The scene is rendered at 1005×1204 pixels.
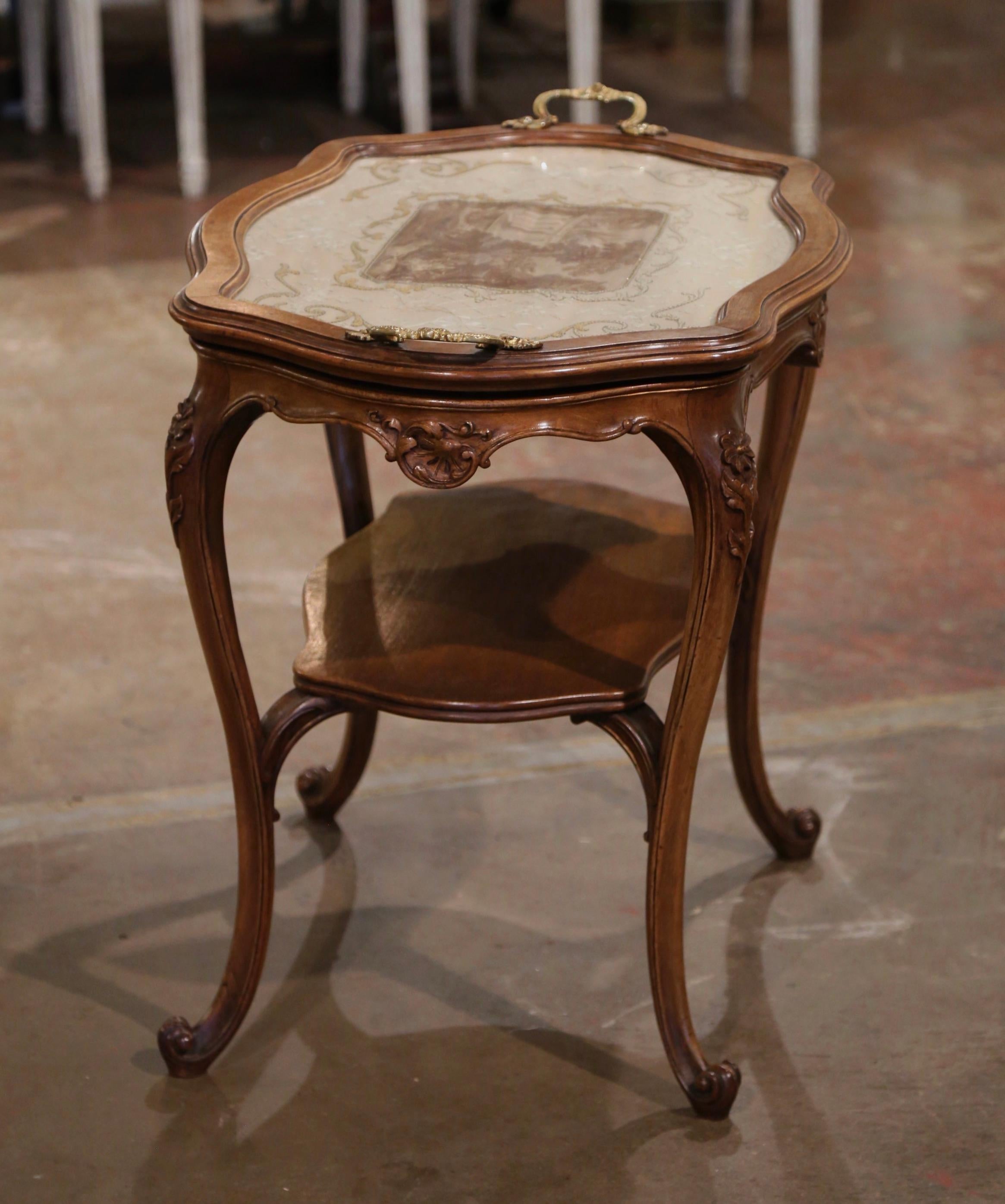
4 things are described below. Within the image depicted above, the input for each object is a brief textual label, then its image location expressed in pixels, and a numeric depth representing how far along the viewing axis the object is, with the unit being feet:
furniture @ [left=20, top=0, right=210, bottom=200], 28.48
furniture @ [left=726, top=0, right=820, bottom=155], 30.50
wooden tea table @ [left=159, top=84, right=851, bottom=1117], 8.43
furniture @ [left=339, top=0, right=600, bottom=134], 29.25
